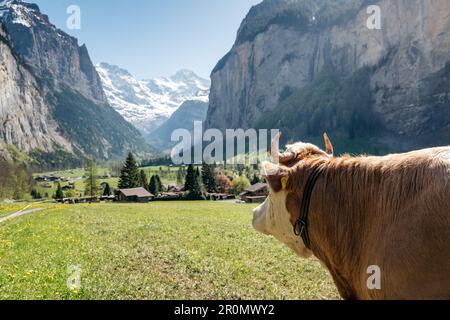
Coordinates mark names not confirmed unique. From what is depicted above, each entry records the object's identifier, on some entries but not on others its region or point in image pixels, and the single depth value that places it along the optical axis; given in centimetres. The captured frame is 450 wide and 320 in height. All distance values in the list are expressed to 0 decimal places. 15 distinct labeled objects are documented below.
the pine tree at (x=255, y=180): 13818
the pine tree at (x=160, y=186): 13025
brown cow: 308
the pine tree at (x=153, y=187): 12150
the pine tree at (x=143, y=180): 12561
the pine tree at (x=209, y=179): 12394
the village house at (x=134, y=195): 10357
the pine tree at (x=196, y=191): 10812
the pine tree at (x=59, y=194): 11738
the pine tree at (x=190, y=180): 11079
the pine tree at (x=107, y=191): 12645
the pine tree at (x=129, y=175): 11562
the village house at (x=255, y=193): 10365
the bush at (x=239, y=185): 12825
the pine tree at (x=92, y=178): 10656
